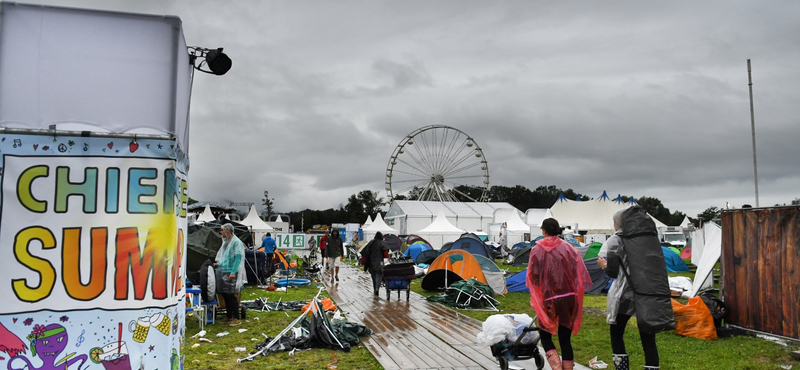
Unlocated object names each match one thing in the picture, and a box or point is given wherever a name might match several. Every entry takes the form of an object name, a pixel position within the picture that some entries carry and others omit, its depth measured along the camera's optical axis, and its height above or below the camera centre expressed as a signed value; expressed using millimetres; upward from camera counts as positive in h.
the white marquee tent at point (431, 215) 44594 +596
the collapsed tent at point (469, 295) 10867 -1551
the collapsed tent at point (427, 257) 20234 -1360
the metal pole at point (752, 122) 12091 +2409
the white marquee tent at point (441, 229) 30623 -430
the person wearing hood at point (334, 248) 15240 -791
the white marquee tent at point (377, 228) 34709 -412
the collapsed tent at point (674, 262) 19812 -1535
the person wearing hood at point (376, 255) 12656 -802
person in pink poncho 4793 -638
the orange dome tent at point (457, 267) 13094 -1136
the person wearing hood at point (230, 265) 8477 -699
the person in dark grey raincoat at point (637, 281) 4410 -514
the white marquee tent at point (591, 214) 32250 +504
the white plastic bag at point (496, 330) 5316 -1106
